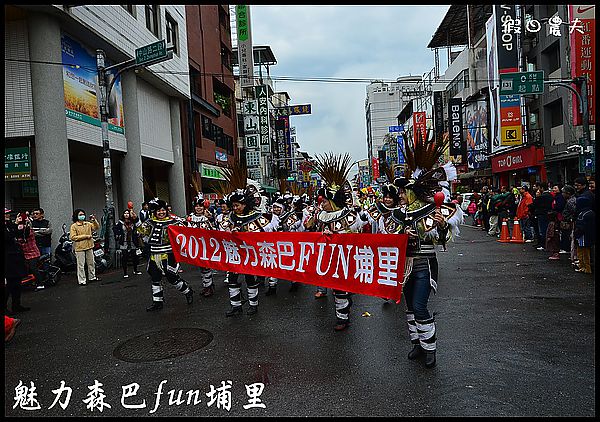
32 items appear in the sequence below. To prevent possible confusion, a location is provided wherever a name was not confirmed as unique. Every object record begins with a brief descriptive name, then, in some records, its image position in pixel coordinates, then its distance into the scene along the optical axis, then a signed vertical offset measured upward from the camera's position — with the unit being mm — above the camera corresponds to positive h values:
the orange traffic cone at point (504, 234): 16008 -1578
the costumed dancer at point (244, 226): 7238 -375
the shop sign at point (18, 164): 13148 +1460
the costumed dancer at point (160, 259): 7855 -875
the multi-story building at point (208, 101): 26250 +7210
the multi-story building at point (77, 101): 12898 +3665
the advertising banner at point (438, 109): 42338 +7776
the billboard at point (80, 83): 14133 +4152
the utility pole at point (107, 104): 13094 +3179
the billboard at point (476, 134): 35094 +4519
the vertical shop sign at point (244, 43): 37188 +12974
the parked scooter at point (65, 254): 12133 -1092
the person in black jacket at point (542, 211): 12789 -688
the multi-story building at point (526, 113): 23016 +4577
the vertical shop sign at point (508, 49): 24531 +7487
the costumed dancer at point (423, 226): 4965 -368
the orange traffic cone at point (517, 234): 15516 -1562
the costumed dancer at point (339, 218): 6277 -296
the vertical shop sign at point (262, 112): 38094 +7569
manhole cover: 5535 -1763
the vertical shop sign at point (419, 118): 51450 +8722
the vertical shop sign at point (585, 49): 16578 +4934
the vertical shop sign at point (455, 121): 34875 +5393
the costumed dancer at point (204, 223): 8854 -344
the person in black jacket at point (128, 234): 12931 -713
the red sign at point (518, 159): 25484 +1771
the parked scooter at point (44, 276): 10438 -1457
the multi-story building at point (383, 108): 109875 +20996
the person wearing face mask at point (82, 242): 10797 -721
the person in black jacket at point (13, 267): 8008 -901
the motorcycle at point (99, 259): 12491 -1327
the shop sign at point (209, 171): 27845 +2094
